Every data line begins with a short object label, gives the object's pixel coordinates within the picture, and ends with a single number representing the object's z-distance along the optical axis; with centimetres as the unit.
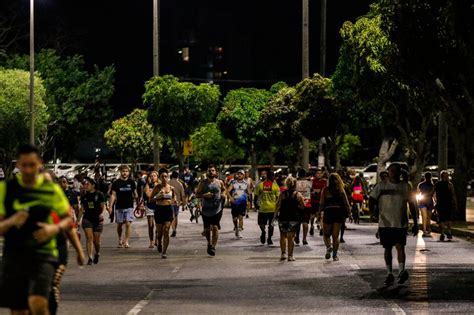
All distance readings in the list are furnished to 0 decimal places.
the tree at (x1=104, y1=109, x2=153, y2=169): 9019
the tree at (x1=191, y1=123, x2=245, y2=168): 7188
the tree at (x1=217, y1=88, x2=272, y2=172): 6150
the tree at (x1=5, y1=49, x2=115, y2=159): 6781
